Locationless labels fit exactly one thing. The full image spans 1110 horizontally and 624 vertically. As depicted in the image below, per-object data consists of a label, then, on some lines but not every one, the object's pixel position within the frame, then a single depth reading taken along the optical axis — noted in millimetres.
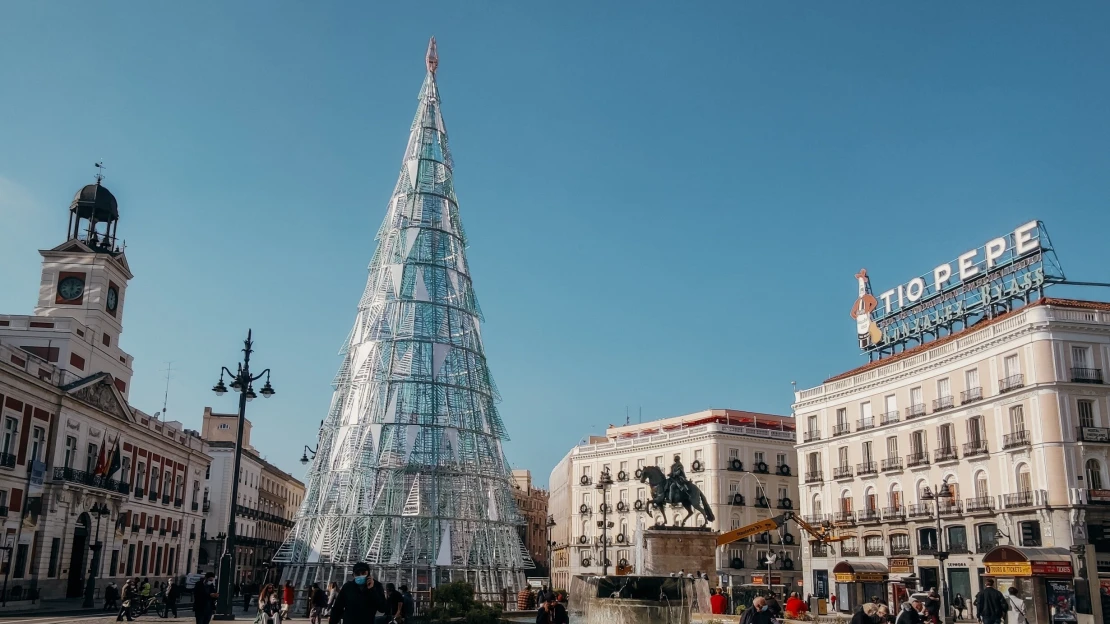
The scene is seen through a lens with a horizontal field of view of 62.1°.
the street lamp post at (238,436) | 30094
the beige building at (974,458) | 44688
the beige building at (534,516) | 141875
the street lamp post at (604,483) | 56934
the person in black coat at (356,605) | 12906
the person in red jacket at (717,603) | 30047
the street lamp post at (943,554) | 44281
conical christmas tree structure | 46812
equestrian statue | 41188
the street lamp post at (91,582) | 43156
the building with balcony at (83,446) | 44875
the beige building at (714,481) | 75688
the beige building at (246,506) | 90294
